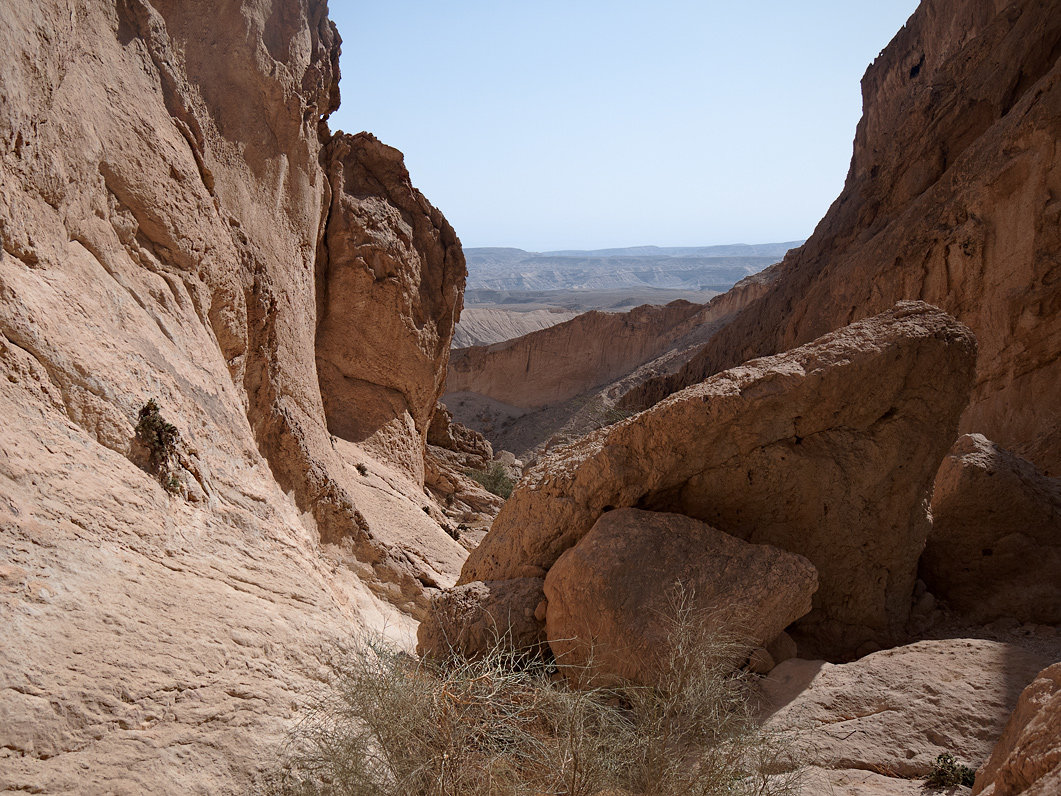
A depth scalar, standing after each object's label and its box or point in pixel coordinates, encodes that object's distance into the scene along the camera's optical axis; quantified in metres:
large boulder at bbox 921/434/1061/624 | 6.11
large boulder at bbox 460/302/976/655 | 5.38
